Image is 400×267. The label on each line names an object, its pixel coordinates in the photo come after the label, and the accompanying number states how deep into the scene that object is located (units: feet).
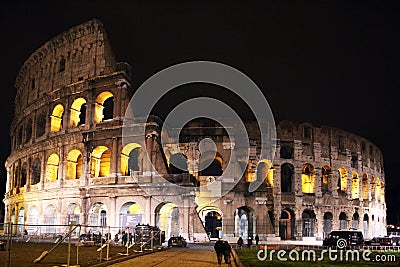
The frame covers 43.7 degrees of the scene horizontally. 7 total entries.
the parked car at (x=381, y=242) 110.22
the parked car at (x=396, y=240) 117.25
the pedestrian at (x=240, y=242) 99.19
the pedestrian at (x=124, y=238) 90.12
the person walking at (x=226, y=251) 57.11
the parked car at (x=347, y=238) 104.47
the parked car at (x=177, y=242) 94.79
